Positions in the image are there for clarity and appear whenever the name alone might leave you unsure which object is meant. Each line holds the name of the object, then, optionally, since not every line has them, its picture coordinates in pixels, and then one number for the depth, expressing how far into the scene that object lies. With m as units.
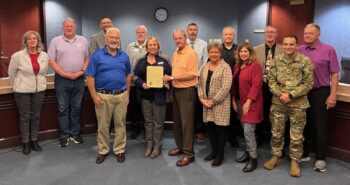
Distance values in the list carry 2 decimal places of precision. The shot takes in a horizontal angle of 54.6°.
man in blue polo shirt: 3.50
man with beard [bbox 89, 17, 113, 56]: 4.46
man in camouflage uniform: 3.22
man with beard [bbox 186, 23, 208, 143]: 4.43
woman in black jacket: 3.71
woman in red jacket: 3.34
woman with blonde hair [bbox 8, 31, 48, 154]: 3.81
